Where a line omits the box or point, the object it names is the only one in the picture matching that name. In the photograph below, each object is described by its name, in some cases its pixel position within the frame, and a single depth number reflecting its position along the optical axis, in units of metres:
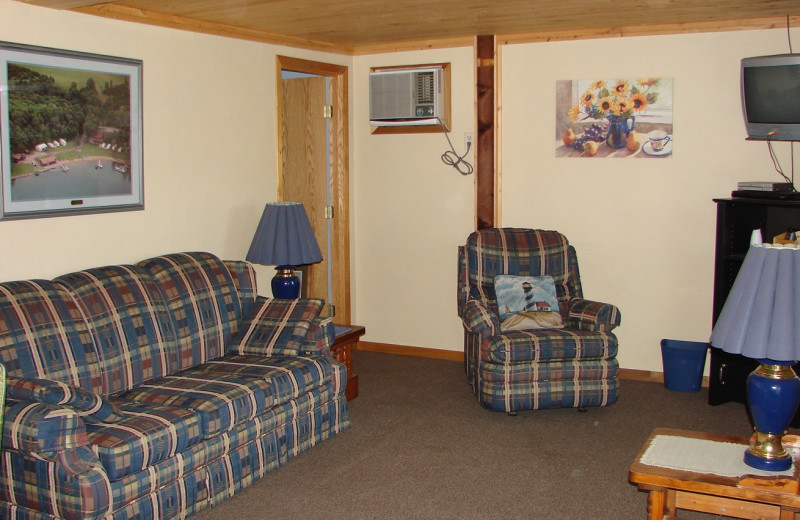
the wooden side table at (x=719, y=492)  2.54
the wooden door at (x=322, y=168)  5.73
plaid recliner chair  4.37
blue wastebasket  4.89
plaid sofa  2.81
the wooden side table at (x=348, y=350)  4.61
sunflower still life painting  5.04
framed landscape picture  3.43
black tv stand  4.60
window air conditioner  5.42
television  4.45
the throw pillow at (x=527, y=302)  4.64
